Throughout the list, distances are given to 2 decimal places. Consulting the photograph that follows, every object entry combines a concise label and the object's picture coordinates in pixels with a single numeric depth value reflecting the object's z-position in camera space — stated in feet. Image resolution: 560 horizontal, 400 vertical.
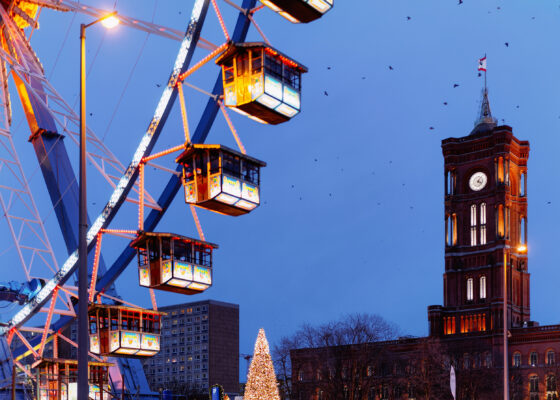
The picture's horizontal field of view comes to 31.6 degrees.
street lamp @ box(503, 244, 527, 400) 154.19
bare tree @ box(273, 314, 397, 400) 356.59
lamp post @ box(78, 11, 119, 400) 72.59
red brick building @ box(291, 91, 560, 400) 451.94
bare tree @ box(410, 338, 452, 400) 372.38
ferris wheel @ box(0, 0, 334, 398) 127.85
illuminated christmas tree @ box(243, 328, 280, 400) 227.81
